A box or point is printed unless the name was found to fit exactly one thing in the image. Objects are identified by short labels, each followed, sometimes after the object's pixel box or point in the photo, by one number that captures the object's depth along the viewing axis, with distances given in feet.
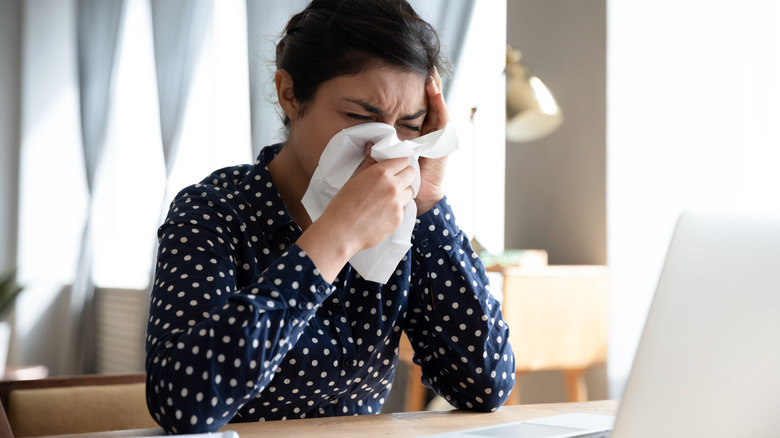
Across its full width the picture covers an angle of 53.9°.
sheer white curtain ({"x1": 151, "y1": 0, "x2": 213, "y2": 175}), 12.51
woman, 2.90
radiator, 12.68
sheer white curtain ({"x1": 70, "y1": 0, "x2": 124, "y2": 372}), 13.94
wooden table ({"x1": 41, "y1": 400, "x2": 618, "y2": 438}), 2.89
